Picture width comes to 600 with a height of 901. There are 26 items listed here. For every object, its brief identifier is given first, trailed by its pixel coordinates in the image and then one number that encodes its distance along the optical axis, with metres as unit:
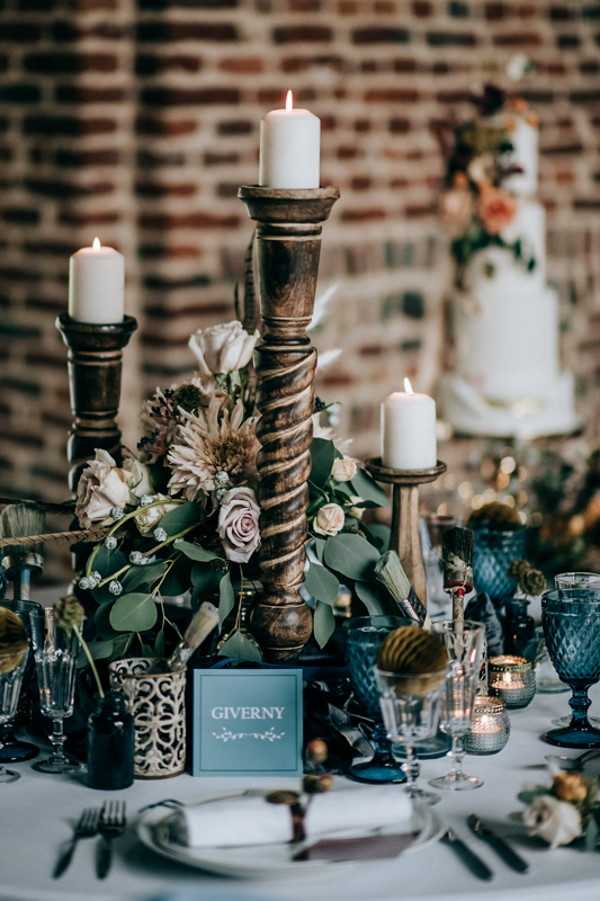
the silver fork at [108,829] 2.09
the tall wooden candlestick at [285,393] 2.36
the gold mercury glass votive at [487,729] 2.41
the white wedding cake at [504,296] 4.88
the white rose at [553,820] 2.11
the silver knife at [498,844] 2.09
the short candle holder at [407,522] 2.56
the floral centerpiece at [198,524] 2.42
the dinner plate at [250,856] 2.03
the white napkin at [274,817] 2.08
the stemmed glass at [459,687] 2.27
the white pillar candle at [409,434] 2.55
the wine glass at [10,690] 2.29
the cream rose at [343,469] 2.56
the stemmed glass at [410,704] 2.20
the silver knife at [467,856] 2.07
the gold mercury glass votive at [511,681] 2.56
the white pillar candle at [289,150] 2.37
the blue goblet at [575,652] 2.43
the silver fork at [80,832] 2.09
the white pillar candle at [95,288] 2.74
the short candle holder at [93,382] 2.74
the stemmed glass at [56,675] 2.33
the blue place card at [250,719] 2.32
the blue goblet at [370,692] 2.32
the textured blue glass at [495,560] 2.82
